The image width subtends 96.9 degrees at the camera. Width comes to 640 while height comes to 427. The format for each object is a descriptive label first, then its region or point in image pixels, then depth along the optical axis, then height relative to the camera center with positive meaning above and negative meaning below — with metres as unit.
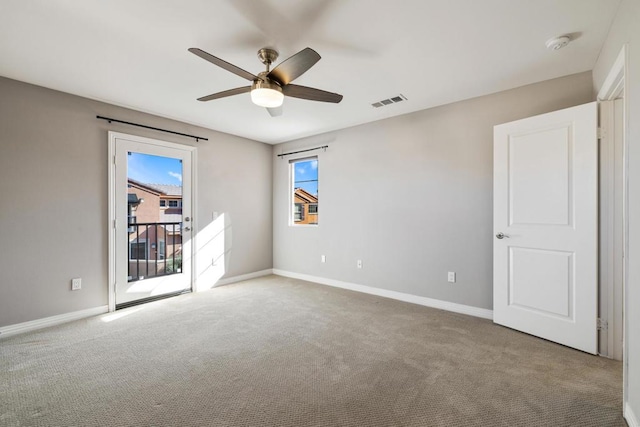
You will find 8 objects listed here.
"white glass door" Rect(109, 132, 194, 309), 3.54 -0.05
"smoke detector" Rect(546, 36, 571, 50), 2.15 +1.33
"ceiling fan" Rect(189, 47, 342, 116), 1.86 +1.00
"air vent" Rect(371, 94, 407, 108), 3.29 +1.36
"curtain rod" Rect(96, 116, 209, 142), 3.42 +1.16
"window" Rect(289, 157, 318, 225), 4.96 +0.42
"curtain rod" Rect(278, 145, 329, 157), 4.69 +1.11
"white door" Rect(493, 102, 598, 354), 2.39 -0.11
